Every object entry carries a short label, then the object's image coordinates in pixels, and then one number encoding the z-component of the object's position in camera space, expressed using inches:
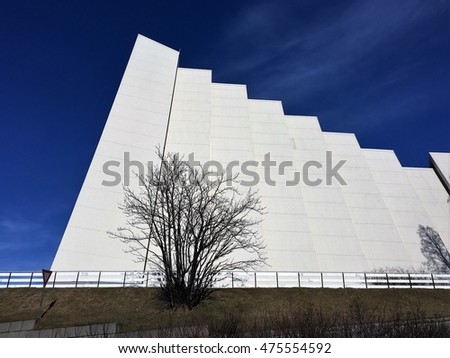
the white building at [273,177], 847.7
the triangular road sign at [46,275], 528.4
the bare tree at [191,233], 612.4
